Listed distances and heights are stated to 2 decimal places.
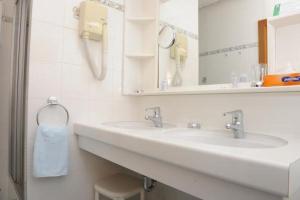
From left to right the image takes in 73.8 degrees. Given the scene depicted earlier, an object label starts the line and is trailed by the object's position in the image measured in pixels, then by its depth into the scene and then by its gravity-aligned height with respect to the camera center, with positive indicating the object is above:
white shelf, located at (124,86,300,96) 0.83 +0.08
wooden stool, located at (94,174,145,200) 1.17 -0.52
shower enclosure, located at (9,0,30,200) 1.26 +0.04
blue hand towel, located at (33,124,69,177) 1.12 -0.28
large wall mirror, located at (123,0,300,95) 0.96 +0.37
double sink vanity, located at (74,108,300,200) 0.46 -0.16
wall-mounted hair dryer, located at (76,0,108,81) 1.30 +0.51
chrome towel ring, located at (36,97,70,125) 1.18 +0.00
